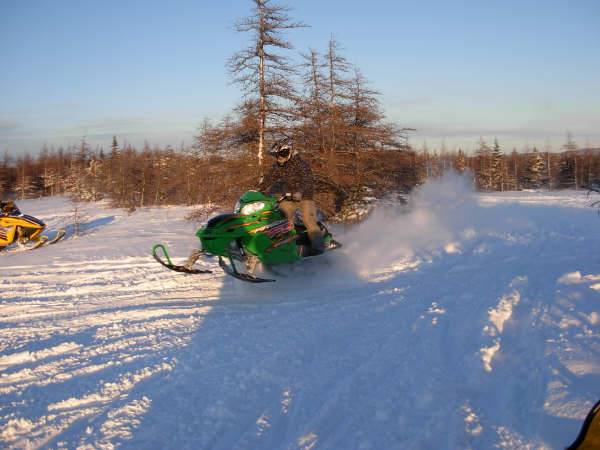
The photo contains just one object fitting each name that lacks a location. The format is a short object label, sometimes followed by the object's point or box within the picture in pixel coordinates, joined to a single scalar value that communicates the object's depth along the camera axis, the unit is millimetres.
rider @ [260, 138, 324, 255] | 7336
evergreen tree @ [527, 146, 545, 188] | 61125
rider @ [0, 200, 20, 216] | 12516
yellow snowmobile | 12133
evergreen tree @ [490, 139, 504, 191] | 61281
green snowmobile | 6172
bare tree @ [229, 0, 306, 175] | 12602
